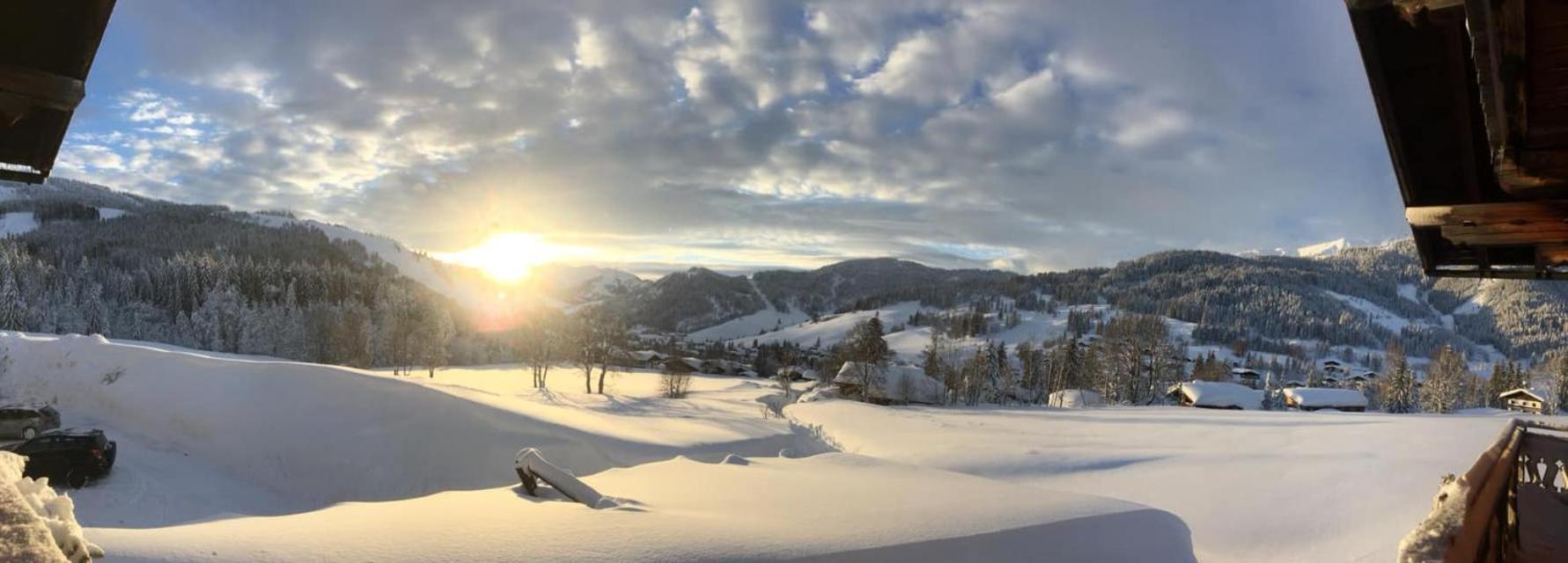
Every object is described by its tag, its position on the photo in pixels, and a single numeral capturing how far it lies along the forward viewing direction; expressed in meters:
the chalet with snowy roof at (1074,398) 63.50
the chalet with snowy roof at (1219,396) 61.47
